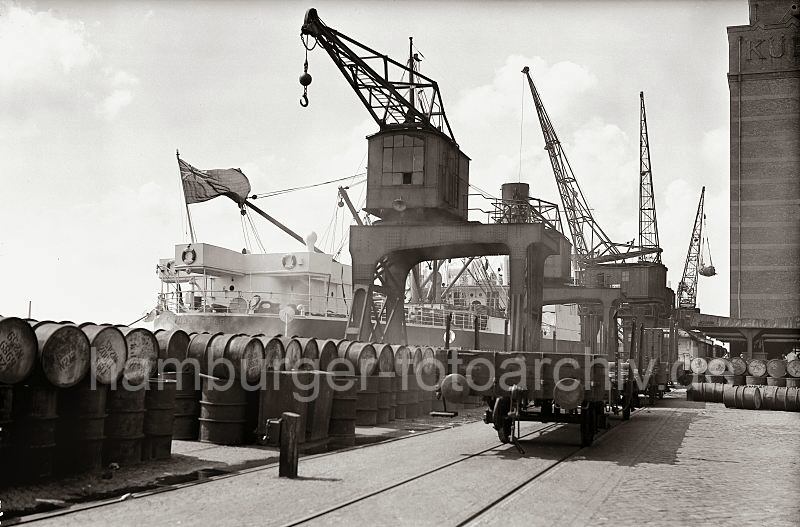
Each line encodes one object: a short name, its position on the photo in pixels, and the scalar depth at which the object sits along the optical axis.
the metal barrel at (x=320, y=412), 14.54
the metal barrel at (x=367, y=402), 18.39
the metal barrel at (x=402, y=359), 19.92
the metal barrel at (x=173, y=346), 14.14
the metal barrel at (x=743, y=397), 27.45
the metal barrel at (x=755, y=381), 35.59
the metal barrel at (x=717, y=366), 37.19
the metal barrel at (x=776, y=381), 34.84
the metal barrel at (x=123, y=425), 11.09
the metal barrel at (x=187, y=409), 14.04
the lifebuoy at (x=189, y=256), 40.28
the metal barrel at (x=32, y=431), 9.50
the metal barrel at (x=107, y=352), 10.58
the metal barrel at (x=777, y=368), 35.84
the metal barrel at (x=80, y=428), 10.27
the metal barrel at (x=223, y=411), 13.77
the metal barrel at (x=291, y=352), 15.27
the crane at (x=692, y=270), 107.00
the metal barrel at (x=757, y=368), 35.81
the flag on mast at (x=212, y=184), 47.47
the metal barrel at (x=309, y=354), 15.81
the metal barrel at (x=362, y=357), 17.97
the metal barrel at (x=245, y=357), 13.87
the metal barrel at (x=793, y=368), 35.14
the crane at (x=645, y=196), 83.69
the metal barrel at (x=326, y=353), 16.84
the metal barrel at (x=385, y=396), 18.98
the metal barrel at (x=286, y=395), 13.89
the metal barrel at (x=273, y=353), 14.70
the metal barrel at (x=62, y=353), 9.84
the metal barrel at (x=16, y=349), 9.24
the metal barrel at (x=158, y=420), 11.80
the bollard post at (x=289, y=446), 10.69
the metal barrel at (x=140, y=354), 11.48
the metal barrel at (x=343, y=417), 15.16
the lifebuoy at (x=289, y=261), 42.31
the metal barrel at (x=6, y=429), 9.25
